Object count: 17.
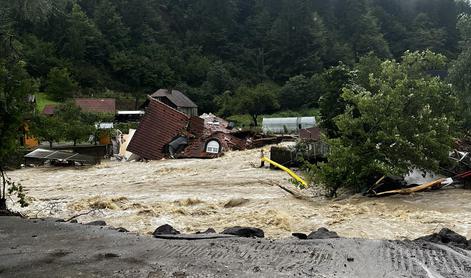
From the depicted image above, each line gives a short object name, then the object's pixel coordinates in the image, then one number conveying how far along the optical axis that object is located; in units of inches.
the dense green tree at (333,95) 860.6
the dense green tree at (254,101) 2343.8
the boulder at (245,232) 306.0
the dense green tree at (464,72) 827.4
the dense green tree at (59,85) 2527.1
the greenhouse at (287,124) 1952.5
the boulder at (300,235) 290.9
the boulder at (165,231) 307.7
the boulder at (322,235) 294.6
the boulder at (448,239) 272.4
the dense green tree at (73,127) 1254.9
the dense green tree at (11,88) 401.4
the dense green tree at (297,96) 2819.9
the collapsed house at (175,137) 1196.5
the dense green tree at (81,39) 3149.6
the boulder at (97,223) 365.8
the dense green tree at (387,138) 569.9
